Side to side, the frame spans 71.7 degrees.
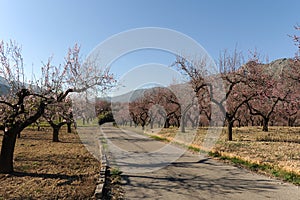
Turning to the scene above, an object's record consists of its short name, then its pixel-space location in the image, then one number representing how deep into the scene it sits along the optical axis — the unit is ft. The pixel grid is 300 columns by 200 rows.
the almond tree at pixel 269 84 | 54.49
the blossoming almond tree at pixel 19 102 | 25.38
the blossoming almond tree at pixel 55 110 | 29.55
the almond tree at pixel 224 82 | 56.13
